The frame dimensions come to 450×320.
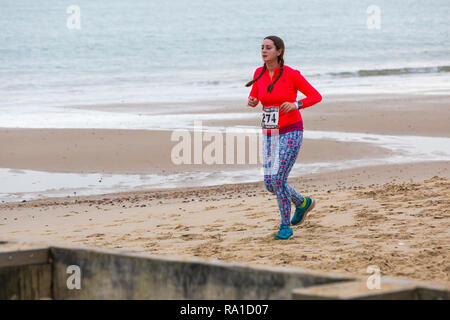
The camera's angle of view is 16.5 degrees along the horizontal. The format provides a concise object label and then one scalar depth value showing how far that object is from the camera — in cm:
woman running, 1332
